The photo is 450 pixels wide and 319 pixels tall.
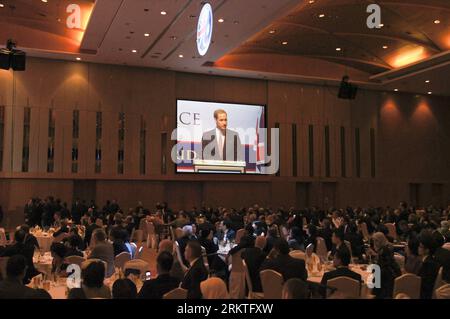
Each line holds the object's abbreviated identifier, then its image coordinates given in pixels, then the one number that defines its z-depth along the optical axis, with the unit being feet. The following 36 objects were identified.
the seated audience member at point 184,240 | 23.73
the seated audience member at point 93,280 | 13.60
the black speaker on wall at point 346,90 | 57.77
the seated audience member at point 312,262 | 22.58
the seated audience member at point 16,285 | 12.89
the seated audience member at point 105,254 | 22.43
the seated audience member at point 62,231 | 30.42
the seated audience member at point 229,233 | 34.65
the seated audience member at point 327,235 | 31.65
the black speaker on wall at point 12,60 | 47.60
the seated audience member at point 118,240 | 25.57
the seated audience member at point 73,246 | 21.35
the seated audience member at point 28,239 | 23.65
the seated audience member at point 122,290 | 12.50
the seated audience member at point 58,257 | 19.99
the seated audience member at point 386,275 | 17.25
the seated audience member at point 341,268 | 16.15
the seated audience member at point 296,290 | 11.39
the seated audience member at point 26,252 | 20.38
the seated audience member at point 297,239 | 29.87
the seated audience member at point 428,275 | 17.81
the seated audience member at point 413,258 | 19.19
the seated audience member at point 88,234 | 31.60
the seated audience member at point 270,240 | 25.66
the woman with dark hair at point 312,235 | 31.37
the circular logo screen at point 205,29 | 32.24
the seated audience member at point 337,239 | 25.36
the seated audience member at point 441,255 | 18.95
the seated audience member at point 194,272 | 14.83
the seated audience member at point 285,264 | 17.93
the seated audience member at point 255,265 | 20.11
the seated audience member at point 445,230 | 32.40
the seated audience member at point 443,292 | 16.84
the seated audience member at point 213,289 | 13.71
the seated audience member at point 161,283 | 14.26
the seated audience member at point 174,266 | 19.20
